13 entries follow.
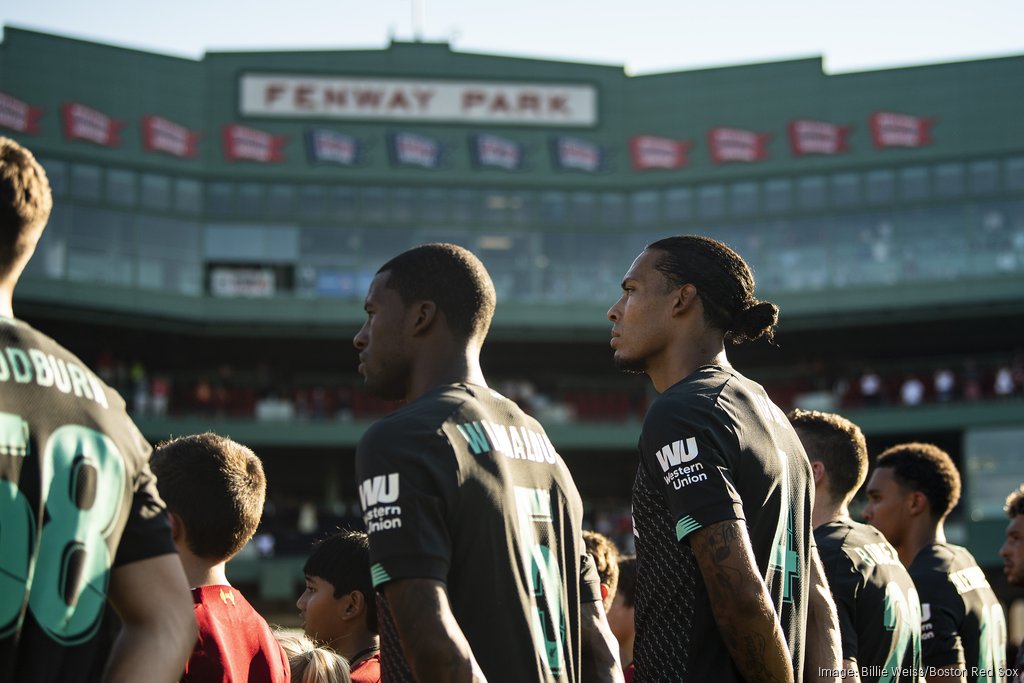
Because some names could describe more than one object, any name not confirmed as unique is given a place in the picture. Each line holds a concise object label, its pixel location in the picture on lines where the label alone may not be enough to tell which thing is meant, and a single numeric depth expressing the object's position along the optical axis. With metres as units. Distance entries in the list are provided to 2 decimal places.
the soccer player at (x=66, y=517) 2.67
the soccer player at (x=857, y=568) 5.38
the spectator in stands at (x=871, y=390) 37.03
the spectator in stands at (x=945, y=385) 37.25
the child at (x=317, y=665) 4.67
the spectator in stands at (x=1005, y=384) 36.50
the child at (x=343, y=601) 5.37
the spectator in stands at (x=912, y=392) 37.09
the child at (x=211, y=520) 3.98
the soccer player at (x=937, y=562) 6.42
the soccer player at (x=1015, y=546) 7.42
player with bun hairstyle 3.79
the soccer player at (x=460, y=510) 3.34
